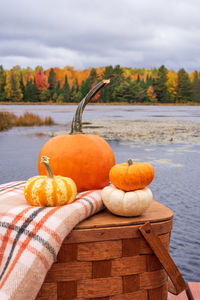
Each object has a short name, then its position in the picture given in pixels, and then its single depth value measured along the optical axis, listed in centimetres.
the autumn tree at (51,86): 5509
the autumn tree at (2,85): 4801
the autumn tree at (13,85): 4917
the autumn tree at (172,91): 5531
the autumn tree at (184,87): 5300
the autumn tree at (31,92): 5119
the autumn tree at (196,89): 5488
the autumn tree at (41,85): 5322
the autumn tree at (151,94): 5461
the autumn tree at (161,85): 5362
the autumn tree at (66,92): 5206
